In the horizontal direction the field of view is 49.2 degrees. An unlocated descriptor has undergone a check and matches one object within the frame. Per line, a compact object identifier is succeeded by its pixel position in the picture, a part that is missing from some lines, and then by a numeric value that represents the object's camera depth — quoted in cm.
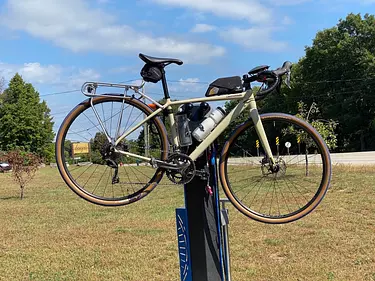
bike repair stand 323
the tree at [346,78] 3612
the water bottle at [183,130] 313
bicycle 309
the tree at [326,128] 1602
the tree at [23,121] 4519
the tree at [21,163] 1416
